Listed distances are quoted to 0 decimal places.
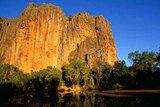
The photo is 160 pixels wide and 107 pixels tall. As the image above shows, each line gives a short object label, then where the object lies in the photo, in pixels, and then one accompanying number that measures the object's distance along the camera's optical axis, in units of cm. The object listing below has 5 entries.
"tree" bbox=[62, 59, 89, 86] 5047
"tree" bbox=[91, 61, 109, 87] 5438
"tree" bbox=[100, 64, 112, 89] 5063
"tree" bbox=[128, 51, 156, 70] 5172
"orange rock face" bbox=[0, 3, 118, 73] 7287
